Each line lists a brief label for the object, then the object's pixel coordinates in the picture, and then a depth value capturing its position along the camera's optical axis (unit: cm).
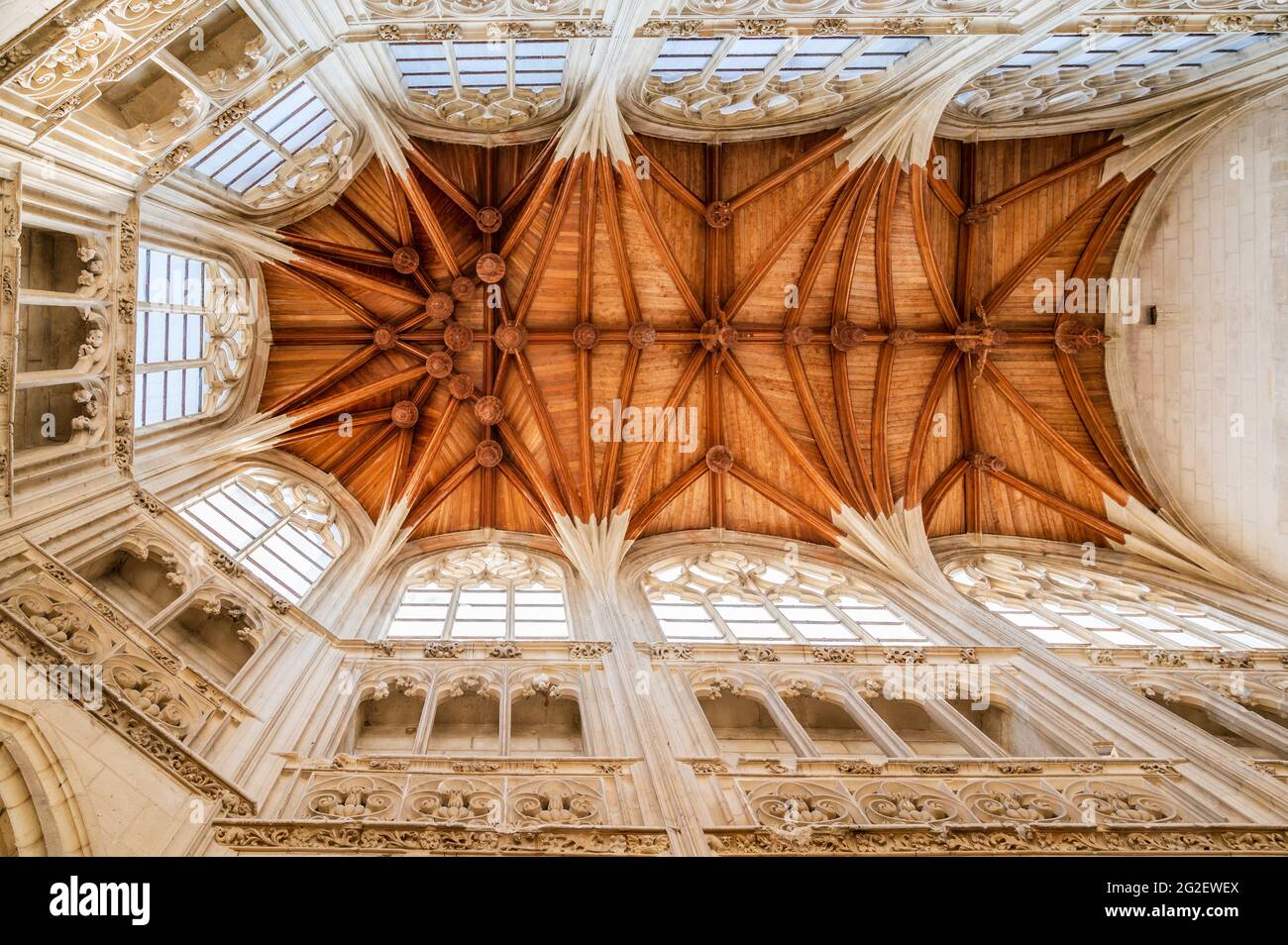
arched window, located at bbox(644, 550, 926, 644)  1133
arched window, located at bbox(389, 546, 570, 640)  1126
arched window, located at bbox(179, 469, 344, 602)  1115
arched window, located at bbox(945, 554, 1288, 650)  1116
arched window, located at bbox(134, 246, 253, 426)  1057
